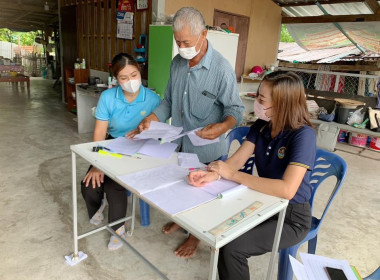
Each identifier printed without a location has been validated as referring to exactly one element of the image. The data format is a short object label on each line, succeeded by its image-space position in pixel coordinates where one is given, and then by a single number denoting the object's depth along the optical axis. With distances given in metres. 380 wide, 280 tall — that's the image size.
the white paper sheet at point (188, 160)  1.48
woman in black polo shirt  1.25
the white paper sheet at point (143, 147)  1.61
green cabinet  3.69
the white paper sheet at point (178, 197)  1.06
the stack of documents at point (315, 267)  0.92
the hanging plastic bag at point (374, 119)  4.22
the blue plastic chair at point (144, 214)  2.29
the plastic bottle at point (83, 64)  5.93
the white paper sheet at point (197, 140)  1.64
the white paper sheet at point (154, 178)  1.20
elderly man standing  1.60
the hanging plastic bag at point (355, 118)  4.46
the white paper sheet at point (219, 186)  1.20
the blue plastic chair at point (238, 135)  2.02
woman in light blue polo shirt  1.96
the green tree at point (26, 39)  23.19
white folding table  0.94
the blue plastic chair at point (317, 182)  1.50
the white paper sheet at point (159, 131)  1.55
